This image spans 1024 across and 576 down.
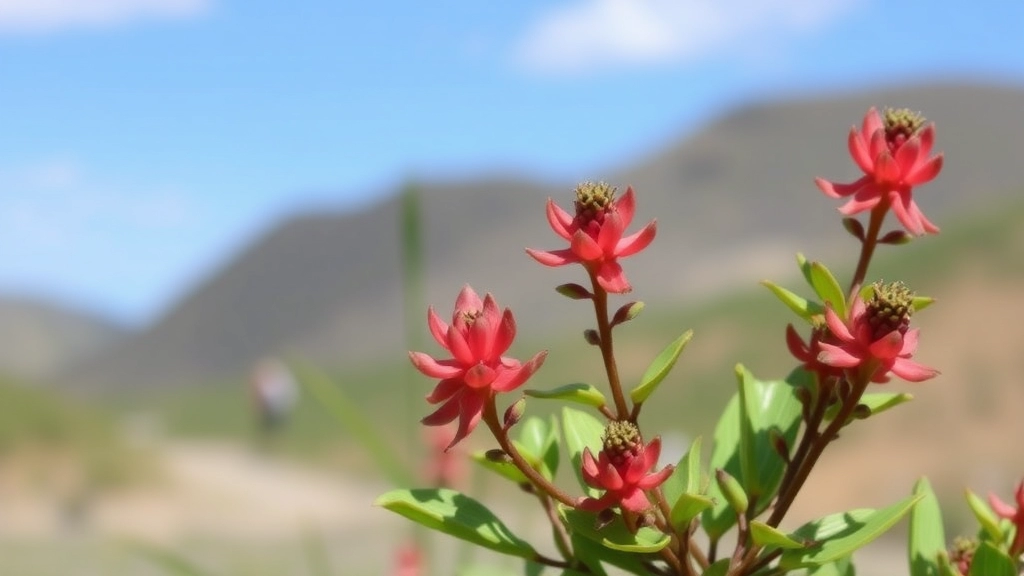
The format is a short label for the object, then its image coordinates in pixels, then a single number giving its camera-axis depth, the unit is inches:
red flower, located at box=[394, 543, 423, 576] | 50.7
